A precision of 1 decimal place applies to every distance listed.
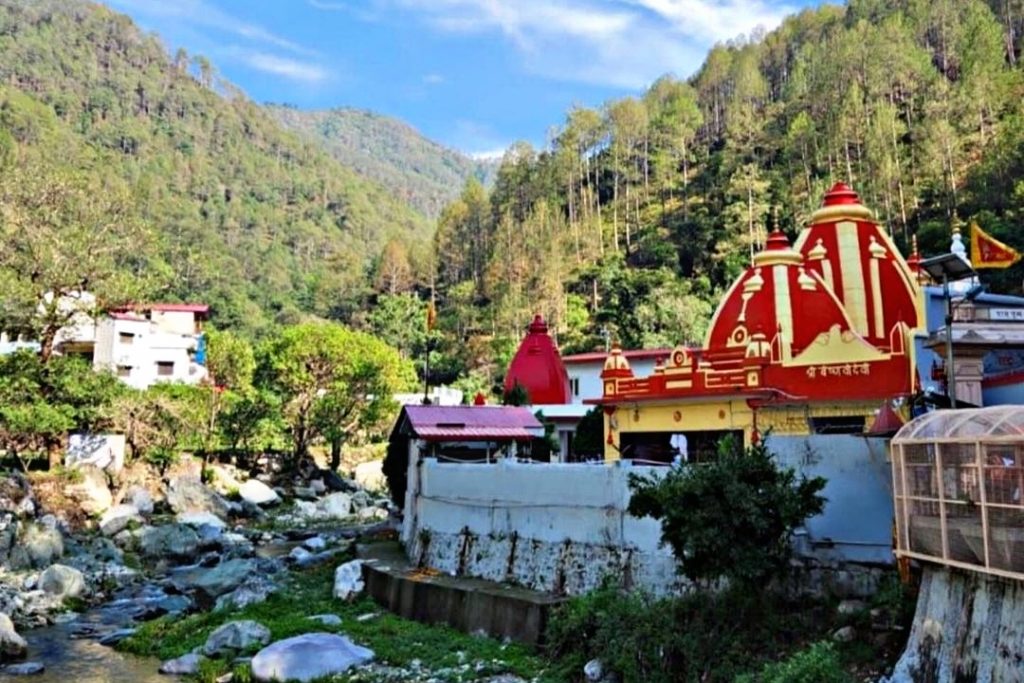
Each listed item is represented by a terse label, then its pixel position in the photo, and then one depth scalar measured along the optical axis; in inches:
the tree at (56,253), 1357.0
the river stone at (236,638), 690.2
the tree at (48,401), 1348.4
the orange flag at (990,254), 666.8
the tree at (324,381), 1844.2
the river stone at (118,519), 1266.0
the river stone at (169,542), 1160.8
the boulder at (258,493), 1624.0
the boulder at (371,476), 2010.3
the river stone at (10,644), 711.1
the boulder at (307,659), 610.1
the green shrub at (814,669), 415.8
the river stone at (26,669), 678.5
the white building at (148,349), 2006.6
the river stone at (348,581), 838.5
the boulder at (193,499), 1459.2
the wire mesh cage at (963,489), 363.9
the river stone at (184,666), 667.4
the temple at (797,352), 892.0
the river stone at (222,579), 902.4
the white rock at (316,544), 1198.3
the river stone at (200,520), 1343.5
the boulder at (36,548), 1018.1
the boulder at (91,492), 1368.1
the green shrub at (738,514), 498.9
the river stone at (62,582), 922.7
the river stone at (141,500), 1413.6
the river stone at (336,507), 1569.9
